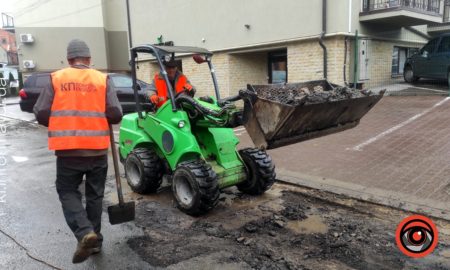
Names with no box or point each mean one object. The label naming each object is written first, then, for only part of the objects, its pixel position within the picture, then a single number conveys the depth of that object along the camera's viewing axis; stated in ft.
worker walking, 11.51
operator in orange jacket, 17.78
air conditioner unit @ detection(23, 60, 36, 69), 92.27
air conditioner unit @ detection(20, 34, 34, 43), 90.97
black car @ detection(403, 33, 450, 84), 42.96
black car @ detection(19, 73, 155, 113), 43.14
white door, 41.75
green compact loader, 13.76
